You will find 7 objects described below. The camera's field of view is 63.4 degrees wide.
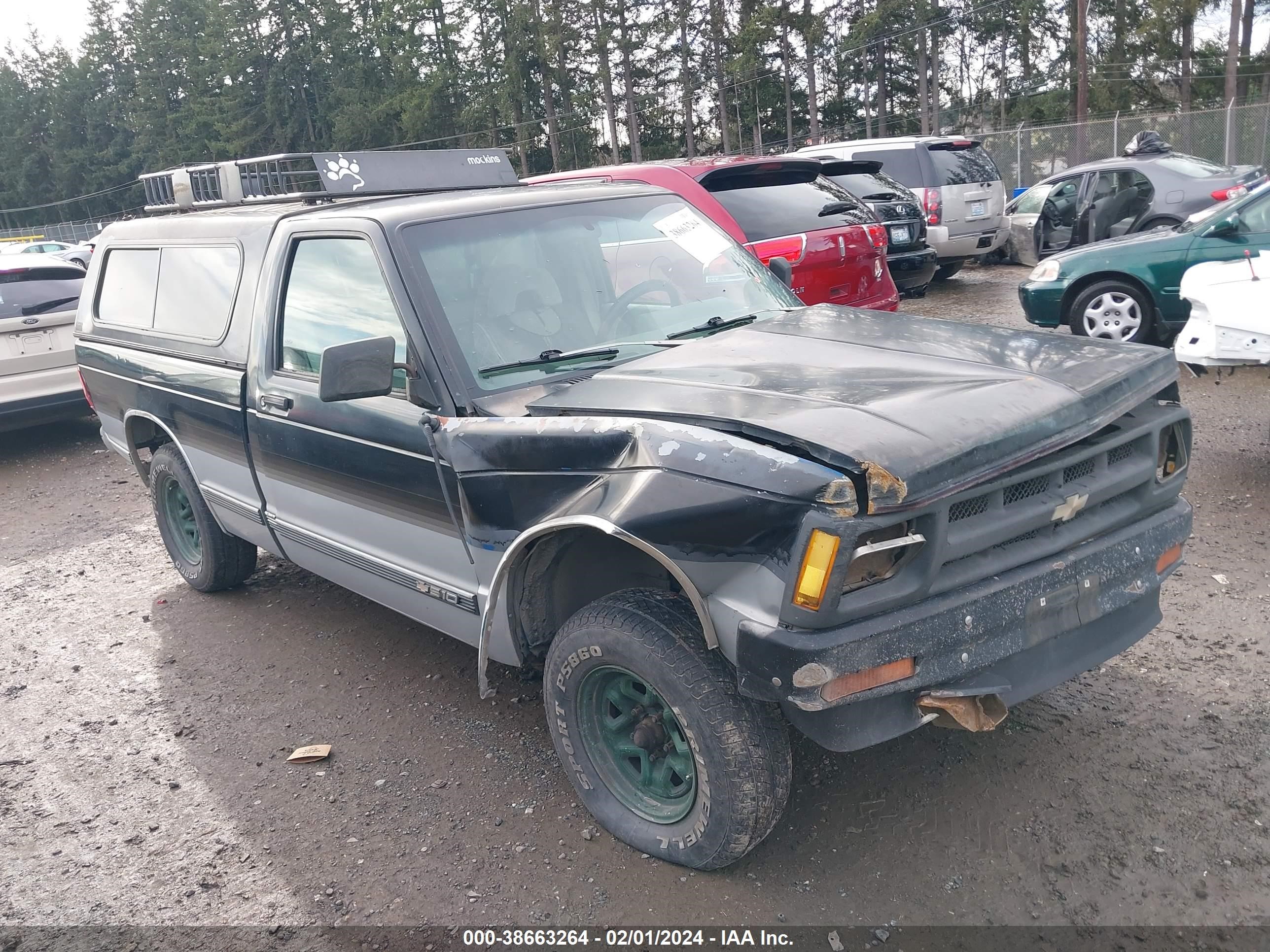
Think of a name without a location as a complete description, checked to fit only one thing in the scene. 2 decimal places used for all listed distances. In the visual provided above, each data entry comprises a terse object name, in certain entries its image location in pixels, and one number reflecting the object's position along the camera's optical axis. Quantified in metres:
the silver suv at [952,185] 12.95
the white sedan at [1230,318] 5.54
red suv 6.94
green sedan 7.79
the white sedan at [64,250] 10.34
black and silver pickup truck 2.54
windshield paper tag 4.14
